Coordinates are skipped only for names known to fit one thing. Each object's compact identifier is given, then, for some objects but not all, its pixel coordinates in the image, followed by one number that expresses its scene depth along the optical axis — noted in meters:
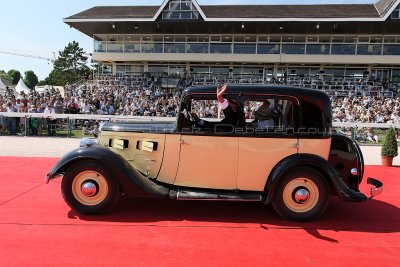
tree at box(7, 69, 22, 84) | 109.08
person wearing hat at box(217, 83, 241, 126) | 4.91
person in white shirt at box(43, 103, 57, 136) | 14.88
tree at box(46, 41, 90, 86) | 71.31
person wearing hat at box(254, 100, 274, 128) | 5.01
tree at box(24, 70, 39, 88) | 113.44
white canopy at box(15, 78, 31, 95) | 38.33
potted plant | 9.26
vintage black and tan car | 4.79
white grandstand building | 28.12
